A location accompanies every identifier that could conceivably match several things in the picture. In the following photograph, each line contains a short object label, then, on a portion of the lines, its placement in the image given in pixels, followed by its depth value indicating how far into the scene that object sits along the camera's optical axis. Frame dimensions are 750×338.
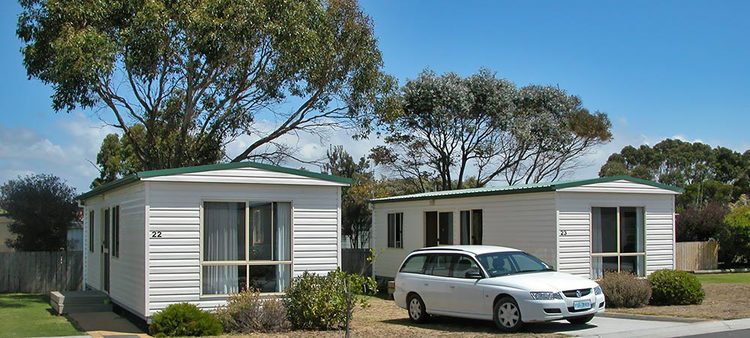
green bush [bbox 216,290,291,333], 13.52
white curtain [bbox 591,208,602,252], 18.97
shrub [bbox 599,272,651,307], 16.73
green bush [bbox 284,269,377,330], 13.72
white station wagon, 12.88
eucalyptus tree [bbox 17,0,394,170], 19.39
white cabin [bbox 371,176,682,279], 18.44
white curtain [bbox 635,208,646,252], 19.67
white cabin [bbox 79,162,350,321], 13.96
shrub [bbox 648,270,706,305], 17.09
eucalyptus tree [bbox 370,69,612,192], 33.19
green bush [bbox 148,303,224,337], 12.93
